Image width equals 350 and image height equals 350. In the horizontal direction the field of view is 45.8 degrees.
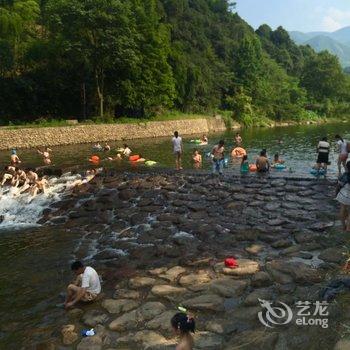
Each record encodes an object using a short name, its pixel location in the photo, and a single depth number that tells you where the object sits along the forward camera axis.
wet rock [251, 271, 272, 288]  10.49
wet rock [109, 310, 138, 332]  9.27
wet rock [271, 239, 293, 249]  13.05
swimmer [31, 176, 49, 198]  21.88
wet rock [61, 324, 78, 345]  9.05
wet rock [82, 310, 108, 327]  9.65
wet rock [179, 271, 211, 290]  10.81
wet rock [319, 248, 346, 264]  11.38
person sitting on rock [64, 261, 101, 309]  10.53
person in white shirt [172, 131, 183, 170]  23.48
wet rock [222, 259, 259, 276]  11.24
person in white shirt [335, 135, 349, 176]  17.37
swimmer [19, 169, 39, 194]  22.52
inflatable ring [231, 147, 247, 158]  30.28
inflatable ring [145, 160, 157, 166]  28.28
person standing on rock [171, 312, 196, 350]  6.88
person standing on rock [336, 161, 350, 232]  11.78
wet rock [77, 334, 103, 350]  8.64
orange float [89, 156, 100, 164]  30.33
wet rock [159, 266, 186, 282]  11.48
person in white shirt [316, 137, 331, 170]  20.30
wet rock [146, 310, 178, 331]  9.09
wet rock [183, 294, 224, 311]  9.66
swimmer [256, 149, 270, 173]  22.44
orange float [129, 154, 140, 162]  30.38
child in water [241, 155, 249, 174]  23.08
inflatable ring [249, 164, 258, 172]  24.14
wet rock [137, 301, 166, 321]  9.62
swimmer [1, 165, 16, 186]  24.05
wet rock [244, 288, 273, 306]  9.64
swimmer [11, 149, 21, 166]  28.72
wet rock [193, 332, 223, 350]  8.23
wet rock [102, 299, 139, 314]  10.09
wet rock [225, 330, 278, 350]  7.75
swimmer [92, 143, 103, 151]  36.84
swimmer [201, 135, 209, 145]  42.14
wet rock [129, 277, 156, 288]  11.20
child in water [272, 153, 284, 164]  26.41
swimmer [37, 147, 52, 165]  29.28
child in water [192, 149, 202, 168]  28.10
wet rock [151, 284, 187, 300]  10.48
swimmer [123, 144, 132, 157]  32.76
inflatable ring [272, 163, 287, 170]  25.00
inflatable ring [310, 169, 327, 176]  21.30
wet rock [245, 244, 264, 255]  12.76
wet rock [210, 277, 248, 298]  10.23
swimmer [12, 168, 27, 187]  23.24
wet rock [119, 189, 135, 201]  19.81
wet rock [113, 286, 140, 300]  10.65
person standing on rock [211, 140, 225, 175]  22.12
